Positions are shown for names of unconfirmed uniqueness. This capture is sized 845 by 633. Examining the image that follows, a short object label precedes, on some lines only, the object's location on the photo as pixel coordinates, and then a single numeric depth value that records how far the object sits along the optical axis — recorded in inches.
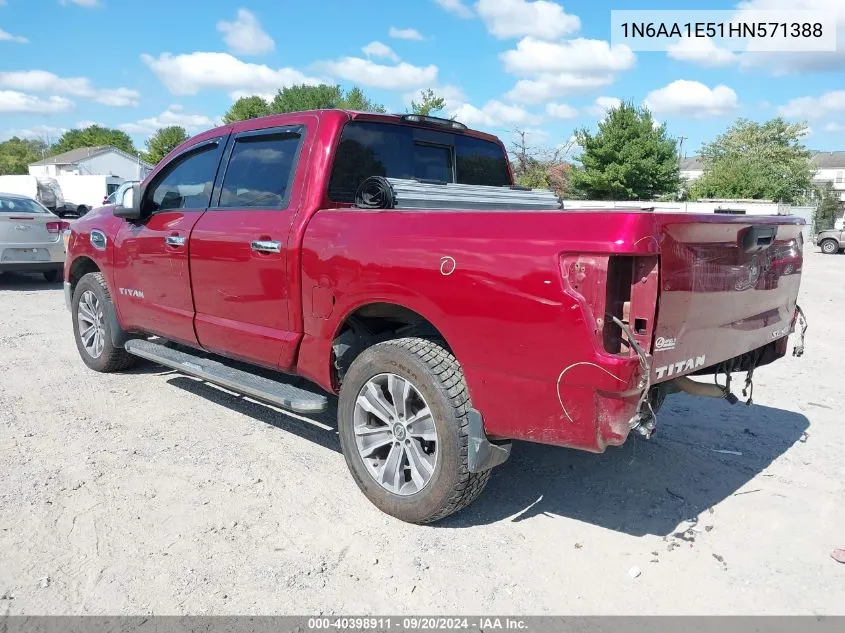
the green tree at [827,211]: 1598.4
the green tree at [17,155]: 3211.1
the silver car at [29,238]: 445.7
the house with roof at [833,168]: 3535.9
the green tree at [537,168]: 1182.8
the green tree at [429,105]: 1344.9
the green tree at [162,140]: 2844.5
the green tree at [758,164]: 1542.8
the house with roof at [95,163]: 2647.6
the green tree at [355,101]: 1802.8
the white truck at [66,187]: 1239.5
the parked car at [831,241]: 1092.5
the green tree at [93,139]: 3791.8
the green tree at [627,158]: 1373.0
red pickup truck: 108.4
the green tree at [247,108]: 2285.9
